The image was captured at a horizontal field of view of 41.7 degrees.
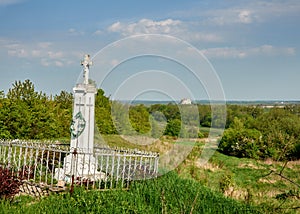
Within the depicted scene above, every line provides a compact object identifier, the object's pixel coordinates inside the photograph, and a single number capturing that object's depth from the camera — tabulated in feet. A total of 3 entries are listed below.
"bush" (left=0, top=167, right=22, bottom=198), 22.09
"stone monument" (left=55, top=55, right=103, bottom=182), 28.99
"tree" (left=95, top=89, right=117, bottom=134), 64.18
